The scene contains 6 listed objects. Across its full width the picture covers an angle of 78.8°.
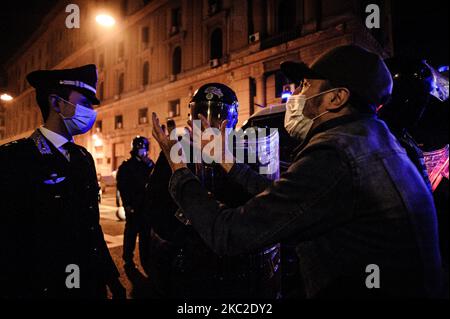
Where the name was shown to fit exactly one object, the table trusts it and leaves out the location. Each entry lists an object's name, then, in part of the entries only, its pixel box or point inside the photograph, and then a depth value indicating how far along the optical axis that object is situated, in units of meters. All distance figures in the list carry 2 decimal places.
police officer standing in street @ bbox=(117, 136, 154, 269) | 5.45
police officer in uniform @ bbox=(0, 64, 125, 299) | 1.68
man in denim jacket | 1.09
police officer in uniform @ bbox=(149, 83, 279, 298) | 1.83
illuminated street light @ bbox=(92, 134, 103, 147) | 31.14
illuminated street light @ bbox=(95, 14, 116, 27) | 6.48
